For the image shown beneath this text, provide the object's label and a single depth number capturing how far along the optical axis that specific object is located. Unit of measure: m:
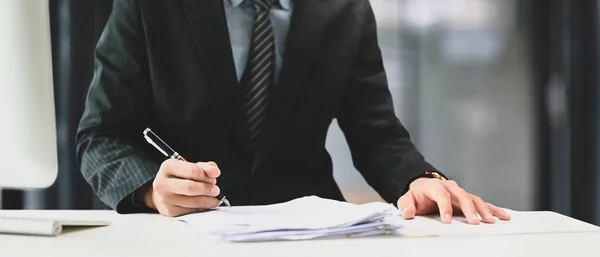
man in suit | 1.42
